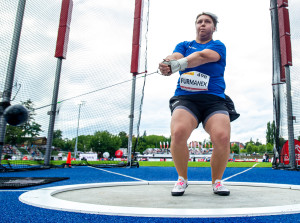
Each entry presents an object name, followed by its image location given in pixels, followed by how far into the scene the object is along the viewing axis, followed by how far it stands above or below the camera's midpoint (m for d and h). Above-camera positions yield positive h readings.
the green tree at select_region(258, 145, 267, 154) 86.84 +4.12
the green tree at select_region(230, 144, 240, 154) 86.05 +3.88
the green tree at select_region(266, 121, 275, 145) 64.74 +7.99
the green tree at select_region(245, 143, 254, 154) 83.77 +3.80
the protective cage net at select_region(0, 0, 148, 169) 6.74 +2.46
